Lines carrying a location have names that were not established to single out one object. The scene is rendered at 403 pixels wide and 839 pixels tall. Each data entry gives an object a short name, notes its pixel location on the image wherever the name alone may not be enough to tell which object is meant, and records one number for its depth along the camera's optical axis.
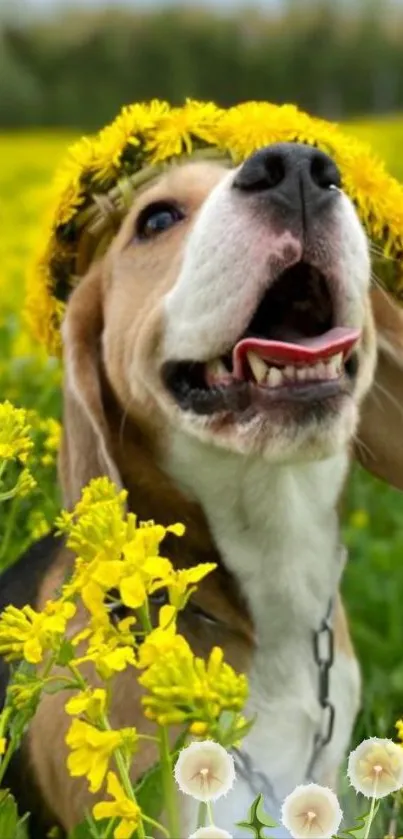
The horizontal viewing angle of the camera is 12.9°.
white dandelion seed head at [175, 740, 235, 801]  0.37
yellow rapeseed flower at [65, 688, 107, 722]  0.40
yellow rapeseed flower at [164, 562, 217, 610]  0.40
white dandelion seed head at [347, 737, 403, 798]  0.40
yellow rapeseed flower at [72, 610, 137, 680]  0.40
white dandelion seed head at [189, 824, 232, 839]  0.36
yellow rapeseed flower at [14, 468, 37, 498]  0.47
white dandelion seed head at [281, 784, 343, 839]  0.37
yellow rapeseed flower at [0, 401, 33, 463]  0.46
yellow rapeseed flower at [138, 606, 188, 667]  0.38
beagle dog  0.57
